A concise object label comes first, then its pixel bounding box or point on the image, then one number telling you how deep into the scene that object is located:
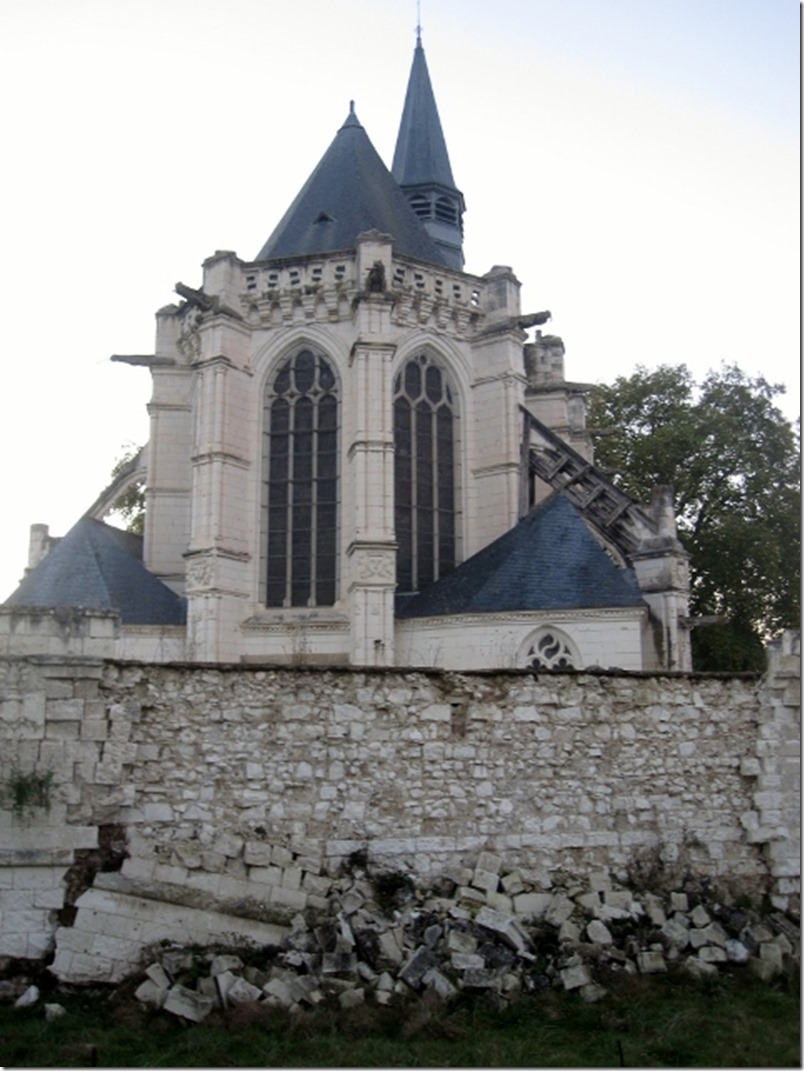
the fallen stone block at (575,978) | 6.66
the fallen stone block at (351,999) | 6.29
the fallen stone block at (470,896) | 7.38
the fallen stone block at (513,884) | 7.56
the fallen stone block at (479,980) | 6.52
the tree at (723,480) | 24.25
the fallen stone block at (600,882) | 7.73
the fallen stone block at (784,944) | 7.38
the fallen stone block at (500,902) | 7.41
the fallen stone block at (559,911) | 7.39
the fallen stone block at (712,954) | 7.21
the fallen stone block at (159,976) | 6.42
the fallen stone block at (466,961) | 6.65
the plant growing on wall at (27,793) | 6.86
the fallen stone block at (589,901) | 7.55
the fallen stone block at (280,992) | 6.29
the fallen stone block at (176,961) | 6.57
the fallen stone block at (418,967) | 6.51
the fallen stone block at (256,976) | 6.48
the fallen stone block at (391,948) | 6.70
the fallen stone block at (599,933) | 7.15
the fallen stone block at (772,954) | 7.21
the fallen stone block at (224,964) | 6.47
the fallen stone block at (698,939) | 7.32
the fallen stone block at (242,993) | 6.26
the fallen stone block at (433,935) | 6.79
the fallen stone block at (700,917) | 7.52
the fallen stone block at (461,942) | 6.77
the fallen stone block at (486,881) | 7.50
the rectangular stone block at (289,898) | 7.15
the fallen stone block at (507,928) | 6.92
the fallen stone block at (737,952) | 7.25
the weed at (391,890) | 7.20
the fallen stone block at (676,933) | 7.27
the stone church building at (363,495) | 16.44
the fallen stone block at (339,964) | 6.51
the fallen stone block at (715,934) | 7.36
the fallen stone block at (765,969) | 7.11
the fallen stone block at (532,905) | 7.51
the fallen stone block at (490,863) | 7.63
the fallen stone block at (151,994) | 6.33
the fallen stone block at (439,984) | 6.42
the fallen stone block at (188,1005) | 6.16
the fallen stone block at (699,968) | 7.02
